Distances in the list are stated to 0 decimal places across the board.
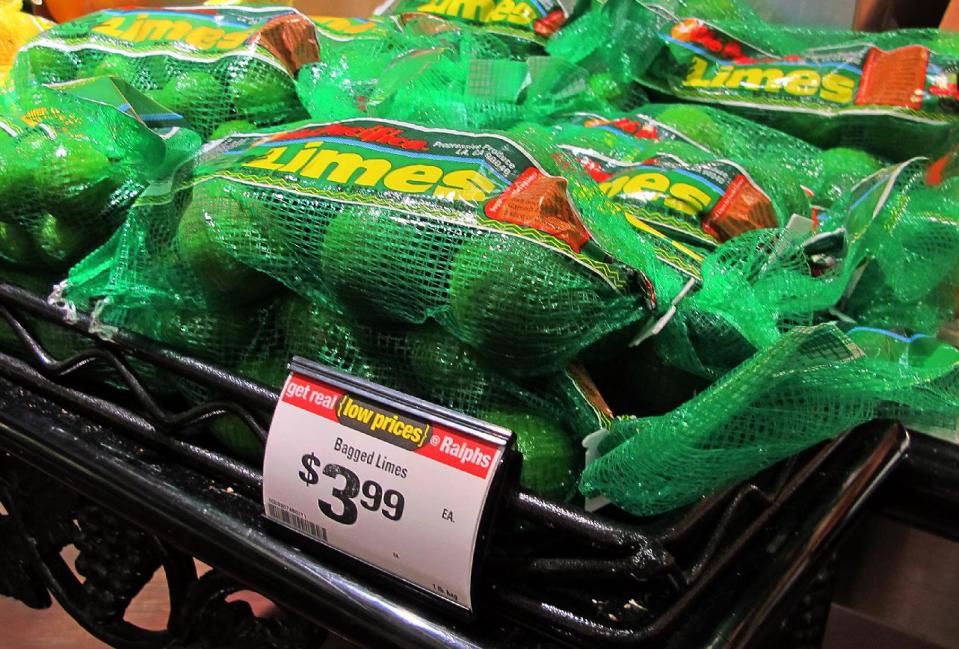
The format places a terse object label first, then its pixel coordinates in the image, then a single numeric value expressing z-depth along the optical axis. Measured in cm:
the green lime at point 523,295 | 53
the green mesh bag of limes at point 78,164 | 74
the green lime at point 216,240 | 65
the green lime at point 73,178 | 74
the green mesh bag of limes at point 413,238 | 54
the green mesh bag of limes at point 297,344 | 58
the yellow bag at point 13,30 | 125
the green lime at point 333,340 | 65
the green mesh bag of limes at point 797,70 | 99
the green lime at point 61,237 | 79
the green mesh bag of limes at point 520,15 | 121
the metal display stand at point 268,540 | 49
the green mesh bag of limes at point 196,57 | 92
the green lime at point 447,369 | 59
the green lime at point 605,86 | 112
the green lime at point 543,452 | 56
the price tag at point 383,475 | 48
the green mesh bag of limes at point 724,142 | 90
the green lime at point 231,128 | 85
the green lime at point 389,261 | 57
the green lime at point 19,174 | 75
